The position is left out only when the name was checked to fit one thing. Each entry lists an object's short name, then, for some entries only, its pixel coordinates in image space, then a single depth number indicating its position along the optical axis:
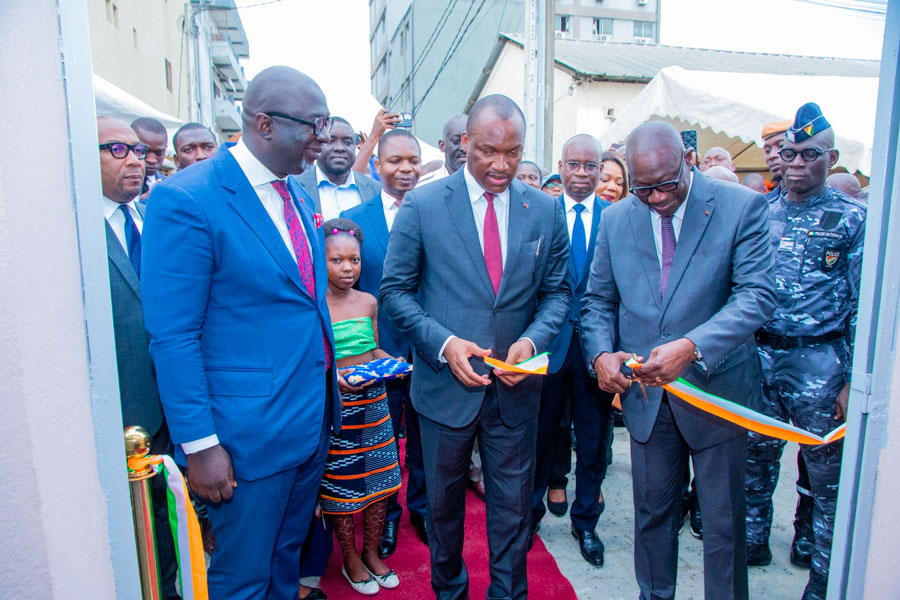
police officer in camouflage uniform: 2.93
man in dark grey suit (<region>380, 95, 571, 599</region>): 2.55
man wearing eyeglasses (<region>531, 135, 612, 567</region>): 3.50
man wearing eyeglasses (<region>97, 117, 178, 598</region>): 2.35
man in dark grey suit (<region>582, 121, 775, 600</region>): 2.29
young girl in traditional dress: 2.97
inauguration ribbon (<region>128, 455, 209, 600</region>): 1.41
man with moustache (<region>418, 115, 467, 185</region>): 4.12
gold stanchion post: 1.29
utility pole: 7.91
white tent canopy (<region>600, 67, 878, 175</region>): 6.85
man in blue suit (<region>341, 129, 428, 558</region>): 3.62
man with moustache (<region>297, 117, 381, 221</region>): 4.10
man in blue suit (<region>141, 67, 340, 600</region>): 1.84
